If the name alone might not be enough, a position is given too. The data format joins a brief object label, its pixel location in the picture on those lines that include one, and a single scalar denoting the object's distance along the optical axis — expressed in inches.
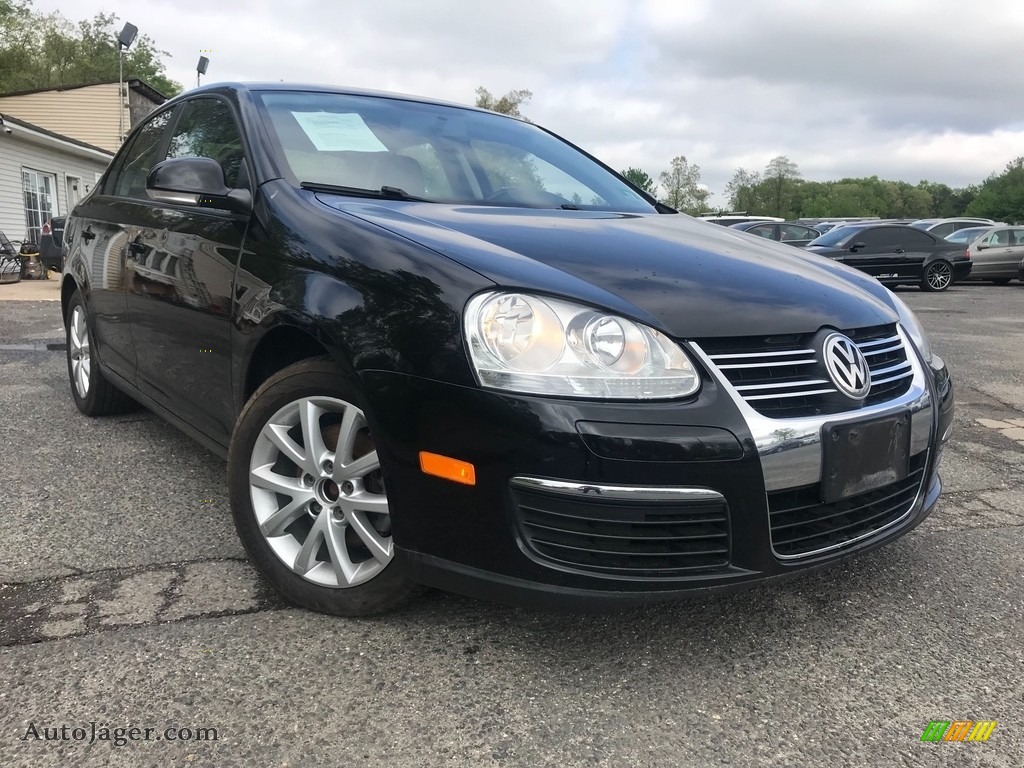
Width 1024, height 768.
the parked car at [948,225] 783.1
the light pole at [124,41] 904.9
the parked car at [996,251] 723.4
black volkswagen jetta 72.7
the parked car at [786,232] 613.9
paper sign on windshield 110.6
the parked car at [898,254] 609.9
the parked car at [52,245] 276.9
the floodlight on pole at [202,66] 1019.7
